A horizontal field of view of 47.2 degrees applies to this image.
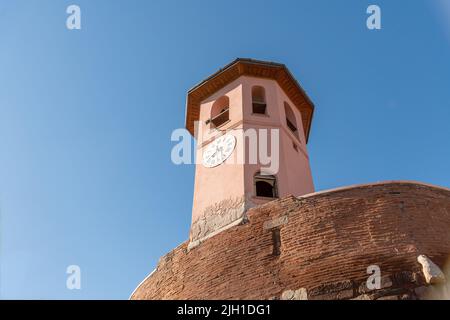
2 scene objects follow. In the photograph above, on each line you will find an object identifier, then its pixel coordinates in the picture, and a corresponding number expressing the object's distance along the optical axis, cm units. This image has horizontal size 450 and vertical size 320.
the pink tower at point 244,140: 1262
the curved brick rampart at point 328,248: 880
